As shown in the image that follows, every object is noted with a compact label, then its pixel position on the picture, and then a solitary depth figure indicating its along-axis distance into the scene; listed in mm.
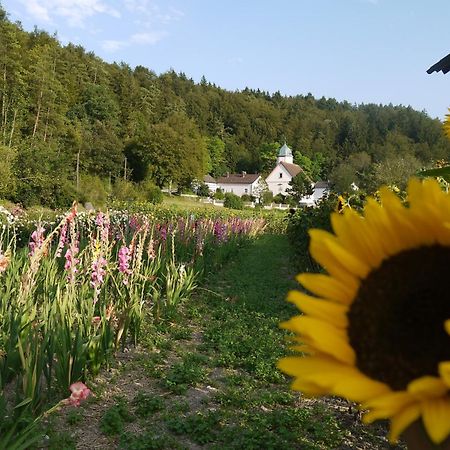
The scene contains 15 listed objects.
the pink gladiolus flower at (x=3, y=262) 2904
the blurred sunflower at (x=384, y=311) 361
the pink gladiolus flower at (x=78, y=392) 1579
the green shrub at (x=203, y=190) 59250
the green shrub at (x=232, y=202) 44406
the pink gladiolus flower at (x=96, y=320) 3488
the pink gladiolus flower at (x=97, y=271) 3890
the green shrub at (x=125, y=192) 35438
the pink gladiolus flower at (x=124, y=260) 4387
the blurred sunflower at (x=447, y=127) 1077
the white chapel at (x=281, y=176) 75750
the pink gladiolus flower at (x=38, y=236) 3991
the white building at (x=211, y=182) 73562
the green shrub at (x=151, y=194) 37875
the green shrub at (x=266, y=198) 58297
